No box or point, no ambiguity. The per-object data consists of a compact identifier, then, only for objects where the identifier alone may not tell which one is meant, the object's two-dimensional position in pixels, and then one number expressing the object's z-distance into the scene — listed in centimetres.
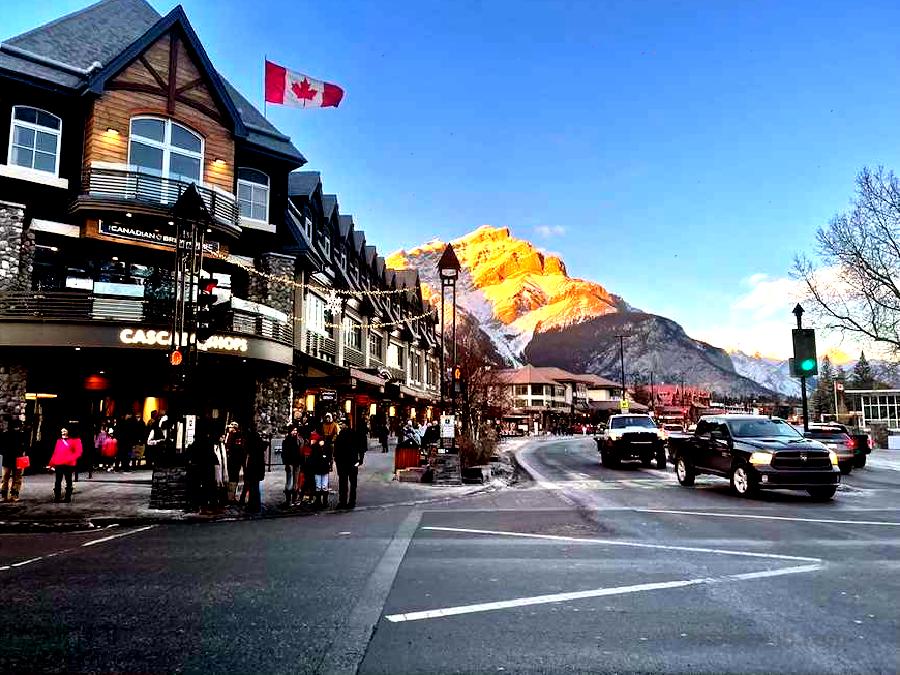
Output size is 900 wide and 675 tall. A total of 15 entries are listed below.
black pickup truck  1453
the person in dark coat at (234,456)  1497
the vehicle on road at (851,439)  2337
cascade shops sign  2205
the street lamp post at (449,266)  2333
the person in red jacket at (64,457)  1474
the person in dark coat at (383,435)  3409
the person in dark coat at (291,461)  1493
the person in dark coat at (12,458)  1414
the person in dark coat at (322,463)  1444
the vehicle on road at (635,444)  2544
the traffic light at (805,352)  2133
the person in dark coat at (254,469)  1375
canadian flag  2725
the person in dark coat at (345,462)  1431
